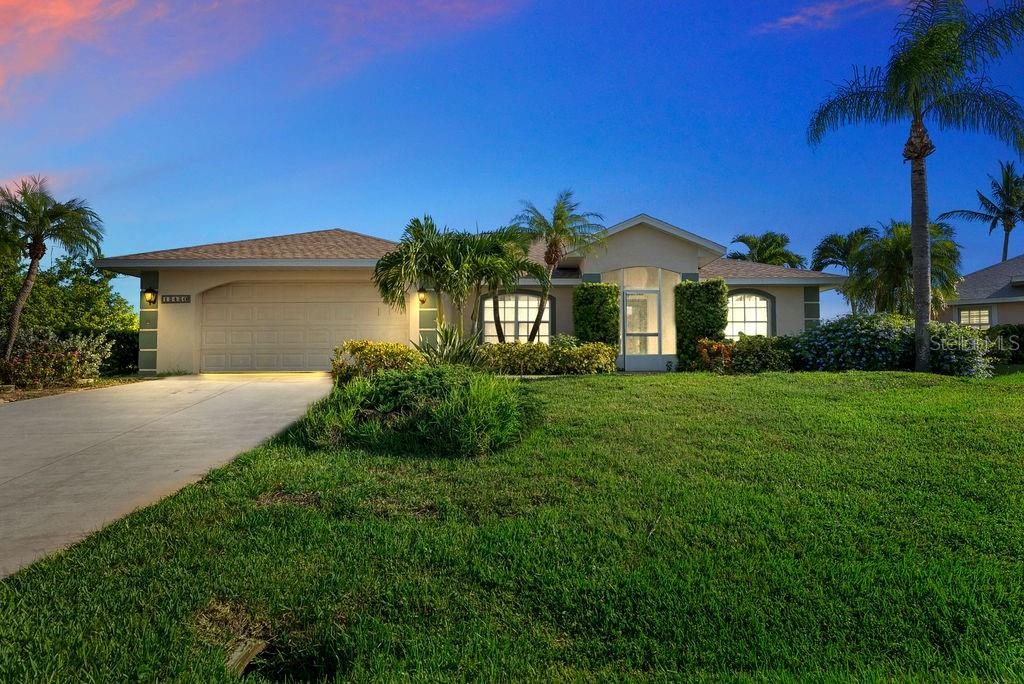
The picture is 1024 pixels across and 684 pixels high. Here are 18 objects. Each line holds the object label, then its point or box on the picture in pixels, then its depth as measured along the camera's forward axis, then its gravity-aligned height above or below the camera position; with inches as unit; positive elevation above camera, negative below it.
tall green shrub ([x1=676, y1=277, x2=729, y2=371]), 597.9 +37.8
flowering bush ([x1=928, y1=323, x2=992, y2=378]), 472.4 -4.4
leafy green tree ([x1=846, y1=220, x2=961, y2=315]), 783.1 +114.8
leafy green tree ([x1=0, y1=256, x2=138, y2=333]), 650.8 +66.6
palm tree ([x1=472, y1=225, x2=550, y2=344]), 448.8 +74.5
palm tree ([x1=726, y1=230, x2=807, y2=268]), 1277.1 +232.6
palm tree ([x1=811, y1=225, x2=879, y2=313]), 1320.1 +239.9
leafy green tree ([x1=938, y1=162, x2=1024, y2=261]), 1409.9 +375.0
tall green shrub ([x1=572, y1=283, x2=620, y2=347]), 599.8 +39.8
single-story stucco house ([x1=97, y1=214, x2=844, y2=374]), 607.8 +57.5
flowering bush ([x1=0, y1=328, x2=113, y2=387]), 508.4 -8.4
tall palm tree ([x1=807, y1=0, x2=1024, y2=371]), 474.9 +234.3
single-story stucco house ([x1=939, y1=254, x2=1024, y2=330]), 879.7 +81.5
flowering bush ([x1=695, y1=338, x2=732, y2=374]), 527.5 -6.0
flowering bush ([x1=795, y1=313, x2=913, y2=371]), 500.4 +4.4
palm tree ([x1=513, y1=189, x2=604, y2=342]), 592.7 +131.2
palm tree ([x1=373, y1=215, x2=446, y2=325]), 435.5 +69.8
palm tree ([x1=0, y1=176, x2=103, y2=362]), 556.4 +128.9
